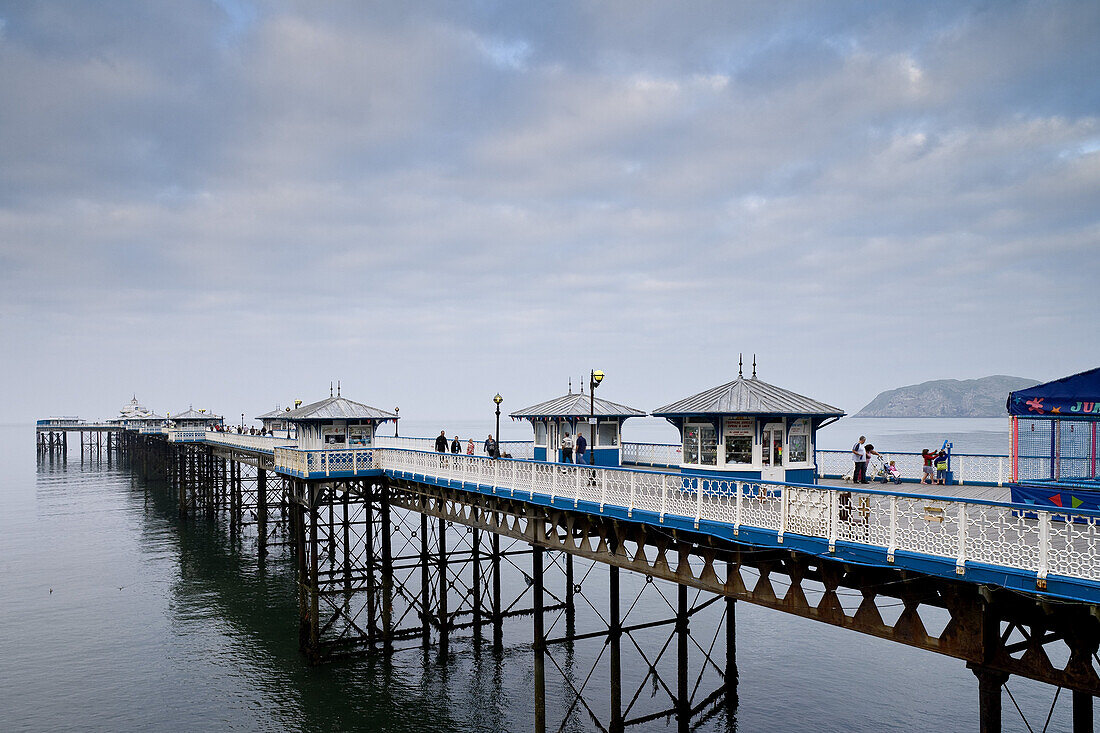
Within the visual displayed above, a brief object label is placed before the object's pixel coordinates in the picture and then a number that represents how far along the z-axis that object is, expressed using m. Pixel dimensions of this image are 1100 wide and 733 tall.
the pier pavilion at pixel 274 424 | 33.19
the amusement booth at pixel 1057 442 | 11.82
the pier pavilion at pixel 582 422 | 24.14
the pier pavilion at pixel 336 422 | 29.31
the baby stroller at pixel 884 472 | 19.11
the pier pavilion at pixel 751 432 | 16.25
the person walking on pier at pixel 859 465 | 18.03
